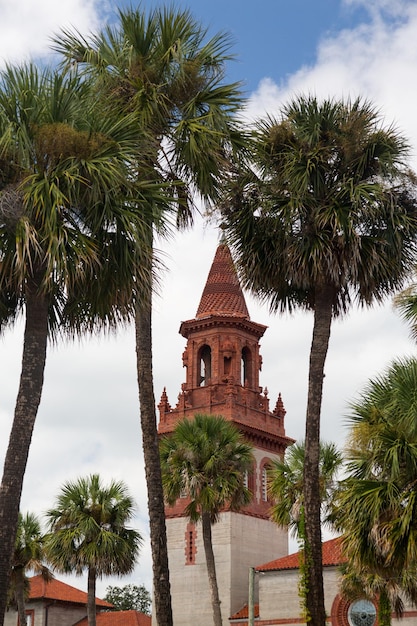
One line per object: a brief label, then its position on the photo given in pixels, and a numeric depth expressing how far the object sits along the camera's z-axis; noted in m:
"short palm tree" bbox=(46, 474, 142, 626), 39.81
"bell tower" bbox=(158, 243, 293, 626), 54.75
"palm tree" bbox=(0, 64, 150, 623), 14.82
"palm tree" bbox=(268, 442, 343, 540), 35.03
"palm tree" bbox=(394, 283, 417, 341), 22.06
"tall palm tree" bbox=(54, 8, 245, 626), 18.95
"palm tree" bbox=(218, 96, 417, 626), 21.34
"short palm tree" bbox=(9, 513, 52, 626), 43.44
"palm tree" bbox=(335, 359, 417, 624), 18.67
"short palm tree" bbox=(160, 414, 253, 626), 38.25
